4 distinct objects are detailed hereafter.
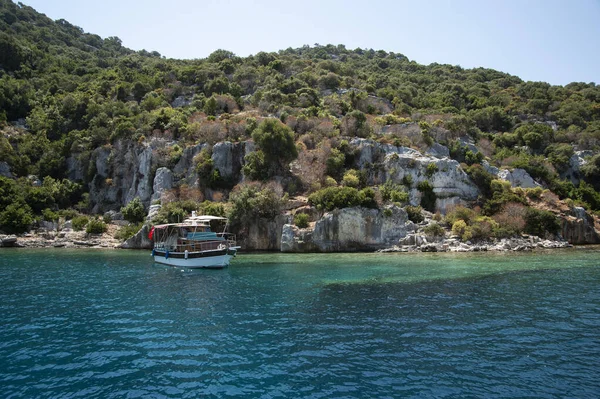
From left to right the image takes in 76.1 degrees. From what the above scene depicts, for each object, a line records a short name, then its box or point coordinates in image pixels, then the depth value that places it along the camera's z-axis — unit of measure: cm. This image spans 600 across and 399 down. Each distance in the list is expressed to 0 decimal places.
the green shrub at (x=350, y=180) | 5391
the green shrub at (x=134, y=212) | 5897
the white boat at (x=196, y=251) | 3597
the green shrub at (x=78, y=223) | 5897
